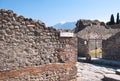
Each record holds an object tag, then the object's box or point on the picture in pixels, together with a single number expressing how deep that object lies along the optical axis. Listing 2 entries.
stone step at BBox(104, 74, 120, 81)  5.33
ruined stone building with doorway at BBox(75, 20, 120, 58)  11.07
